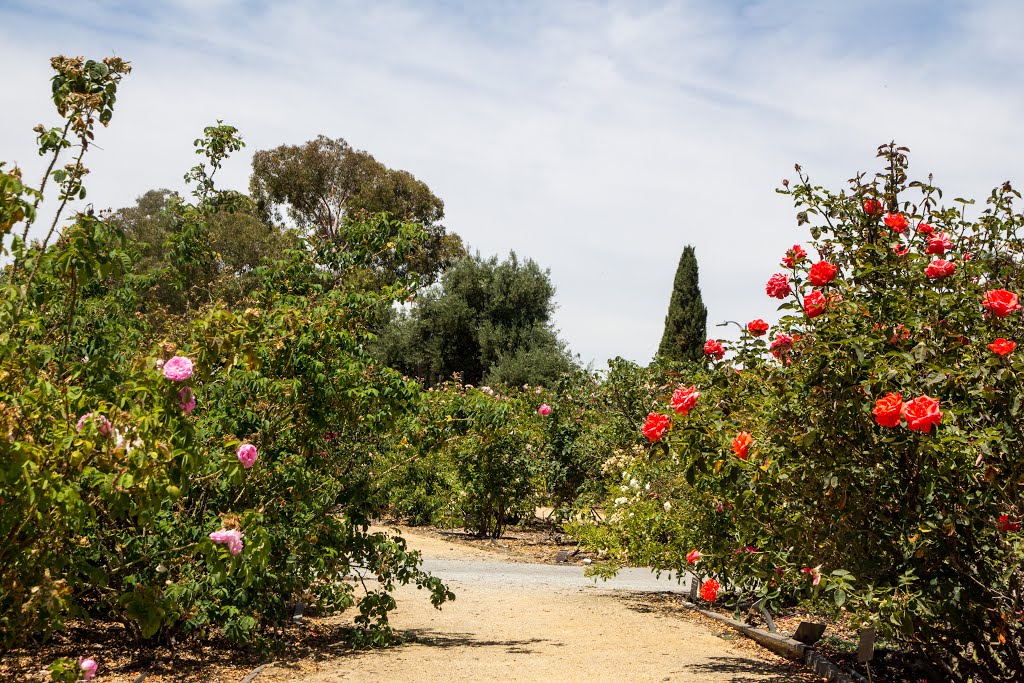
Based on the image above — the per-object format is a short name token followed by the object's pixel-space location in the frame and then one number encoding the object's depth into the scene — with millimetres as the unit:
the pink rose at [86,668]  4055
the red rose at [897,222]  5469
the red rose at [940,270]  5164
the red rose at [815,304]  5156
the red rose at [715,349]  6039
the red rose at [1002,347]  4504
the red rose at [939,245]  5422
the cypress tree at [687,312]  33156
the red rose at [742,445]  5086
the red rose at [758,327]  5746
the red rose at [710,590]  7027
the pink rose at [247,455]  4742
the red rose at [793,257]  5719
